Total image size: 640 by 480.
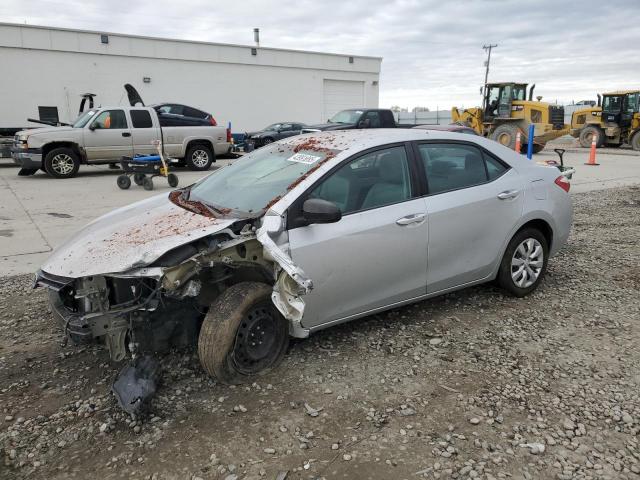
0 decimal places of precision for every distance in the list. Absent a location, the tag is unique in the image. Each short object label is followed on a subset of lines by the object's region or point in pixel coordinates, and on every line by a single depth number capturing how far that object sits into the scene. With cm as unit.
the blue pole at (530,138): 1520
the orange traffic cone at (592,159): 1759
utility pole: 6052
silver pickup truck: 1258
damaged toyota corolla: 300
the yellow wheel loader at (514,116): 2134
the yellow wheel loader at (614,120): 2377
